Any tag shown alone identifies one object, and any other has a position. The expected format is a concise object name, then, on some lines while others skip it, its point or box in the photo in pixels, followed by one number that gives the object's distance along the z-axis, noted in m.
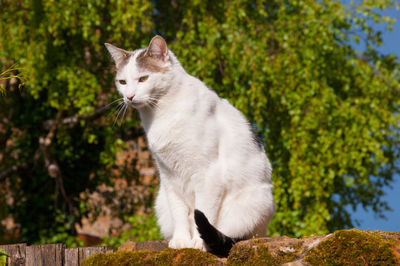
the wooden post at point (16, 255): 5.04
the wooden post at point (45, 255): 4.87
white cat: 4.32
